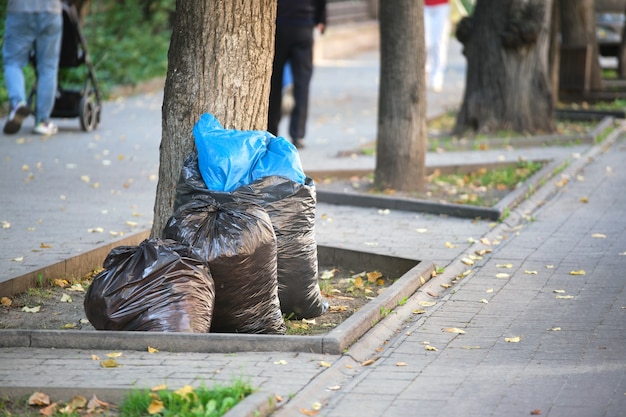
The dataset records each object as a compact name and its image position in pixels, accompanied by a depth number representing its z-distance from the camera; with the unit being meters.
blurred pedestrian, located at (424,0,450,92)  37.97
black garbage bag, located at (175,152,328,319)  11.91
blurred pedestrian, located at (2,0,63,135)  24.47
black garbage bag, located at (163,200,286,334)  11.05
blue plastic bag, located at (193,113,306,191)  12.05
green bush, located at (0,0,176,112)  35.91
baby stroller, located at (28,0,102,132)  25.45
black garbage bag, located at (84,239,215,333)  10.75
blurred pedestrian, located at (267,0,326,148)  24.19
